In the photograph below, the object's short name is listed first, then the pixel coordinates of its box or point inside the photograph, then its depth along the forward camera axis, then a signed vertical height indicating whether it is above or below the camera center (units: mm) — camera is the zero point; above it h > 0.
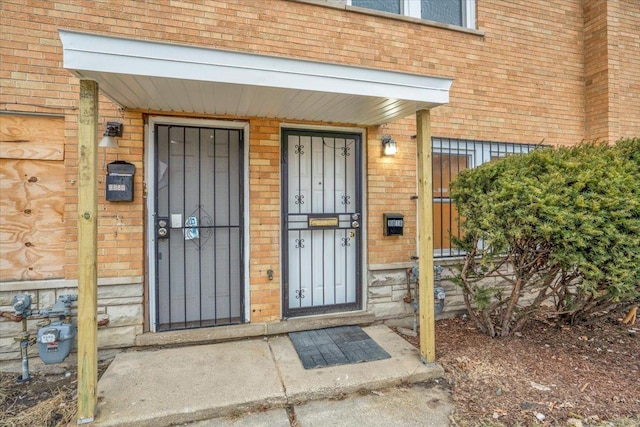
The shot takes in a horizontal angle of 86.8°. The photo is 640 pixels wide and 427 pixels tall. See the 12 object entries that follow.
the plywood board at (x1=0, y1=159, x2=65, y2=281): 3238 +1
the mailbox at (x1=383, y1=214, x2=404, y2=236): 4160 -73
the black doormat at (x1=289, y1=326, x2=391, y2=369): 3207 -1321
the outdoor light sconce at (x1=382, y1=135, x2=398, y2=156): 4121 +888
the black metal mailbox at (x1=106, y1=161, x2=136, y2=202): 3361 +373
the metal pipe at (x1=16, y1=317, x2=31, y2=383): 3018 -1205
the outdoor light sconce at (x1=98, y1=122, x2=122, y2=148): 3322 +851
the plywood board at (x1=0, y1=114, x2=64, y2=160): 3215 +803
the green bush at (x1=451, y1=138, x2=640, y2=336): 2939 -35
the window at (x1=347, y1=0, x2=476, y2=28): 4582 +2906
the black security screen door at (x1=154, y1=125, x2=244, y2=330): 3664 -79
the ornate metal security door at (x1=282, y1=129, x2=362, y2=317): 4062 -41
